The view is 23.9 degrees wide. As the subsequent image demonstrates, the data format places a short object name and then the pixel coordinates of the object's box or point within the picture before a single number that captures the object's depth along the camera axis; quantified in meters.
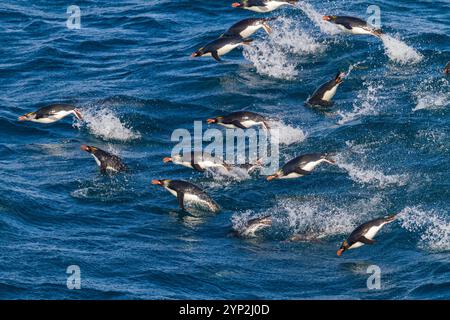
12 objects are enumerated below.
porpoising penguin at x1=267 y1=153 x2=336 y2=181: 22.00
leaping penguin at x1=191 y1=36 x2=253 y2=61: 27.88
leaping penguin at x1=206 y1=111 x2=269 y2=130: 24.36
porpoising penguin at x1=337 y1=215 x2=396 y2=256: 19.17
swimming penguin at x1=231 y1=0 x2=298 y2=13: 29.91
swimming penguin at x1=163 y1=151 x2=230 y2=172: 22.86
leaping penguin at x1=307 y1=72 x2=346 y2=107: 25.88
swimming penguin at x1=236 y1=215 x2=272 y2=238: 20.28
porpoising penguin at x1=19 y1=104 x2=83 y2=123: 25.41
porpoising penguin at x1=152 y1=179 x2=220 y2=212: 21.28
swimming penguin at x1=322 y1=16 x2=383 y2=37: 28.34
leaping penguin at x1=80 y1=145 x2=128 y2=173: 22.87
